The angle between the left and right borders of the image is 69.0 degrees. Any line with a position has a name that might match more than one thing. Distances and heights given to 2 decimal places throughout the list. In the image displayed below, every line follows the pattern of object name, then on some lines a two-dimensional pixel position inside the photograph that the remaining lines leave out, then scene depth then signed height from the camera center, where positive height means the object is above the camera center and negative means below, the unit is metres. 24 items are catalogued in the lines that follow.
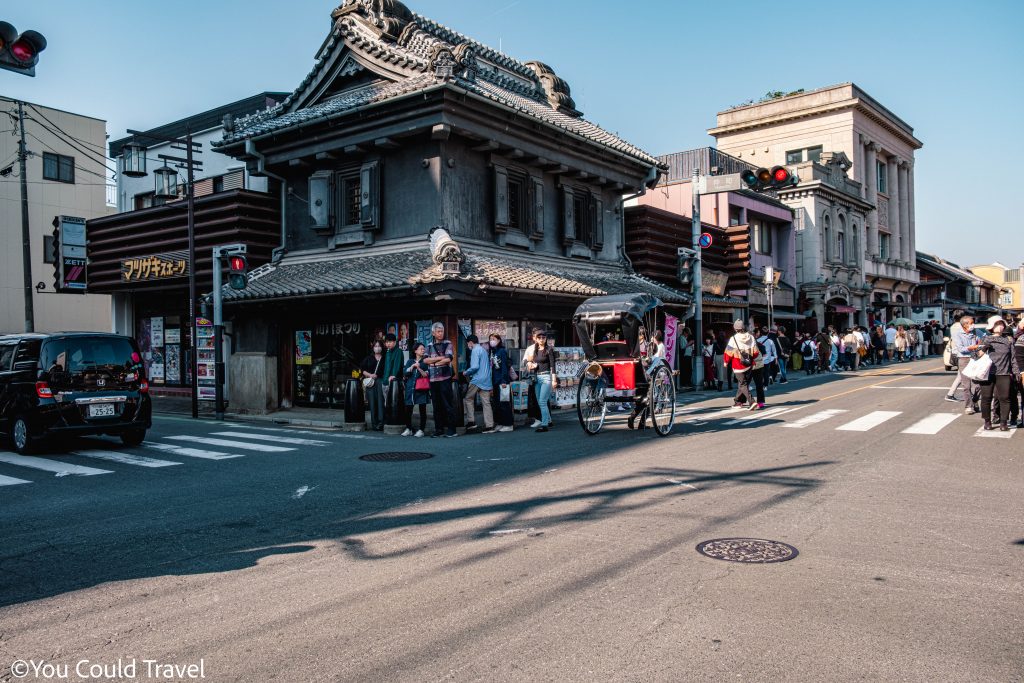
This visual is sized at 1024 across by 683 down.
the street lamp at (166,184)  22.78 +5.58
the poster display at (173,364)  23.89 -0.28
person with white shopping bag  12.44 -0.48
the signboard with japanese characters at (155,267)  21.66 +2.66
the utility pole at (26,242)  25.17 +3.97
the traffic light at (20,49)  8.28 +3.49
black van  12.11 -0.53
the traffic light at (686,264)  23.06 +2.65
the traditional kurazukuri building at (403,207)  17.17 +3.82
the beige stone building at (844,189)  45.06 +10.85
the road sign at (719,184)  21.50 +4.84
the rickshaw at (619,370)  13.18 -0.40
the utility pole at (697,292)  23.23 +1.74
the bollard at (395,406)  15.15 -1.11
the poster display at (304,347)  19.59 +0.16
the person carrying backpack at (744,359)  16.86 -0.30
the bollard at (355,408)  15.84 -1.20
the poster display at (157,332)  24.45 +0.77
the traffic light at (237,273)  17.64 +1.93
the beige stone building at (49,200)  37.78 +8.43
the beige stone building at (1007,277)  98.54 +8.59
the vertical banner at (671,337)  23.48 +0.32
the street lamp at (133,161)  20.39 +5.40
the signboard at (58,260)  24.05 +3.15
